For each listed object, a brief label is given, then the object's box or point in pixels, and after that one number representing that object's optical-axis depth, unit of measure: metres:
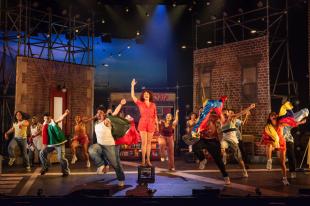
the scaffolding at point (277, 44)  14.87
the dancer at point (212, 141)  9.04
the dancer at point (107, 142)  9.02
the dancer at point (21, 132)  12.89
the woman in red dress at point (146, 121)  10.09
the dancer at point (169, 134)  11.82
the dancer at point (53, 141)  10.92
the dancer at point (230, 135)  10.61
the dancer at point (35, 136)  13.84
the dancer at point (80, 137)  14.16
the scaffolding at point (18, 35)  15.24
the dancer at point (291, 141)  10.22
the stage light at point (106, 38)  21.34
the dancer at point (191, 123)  14.03
